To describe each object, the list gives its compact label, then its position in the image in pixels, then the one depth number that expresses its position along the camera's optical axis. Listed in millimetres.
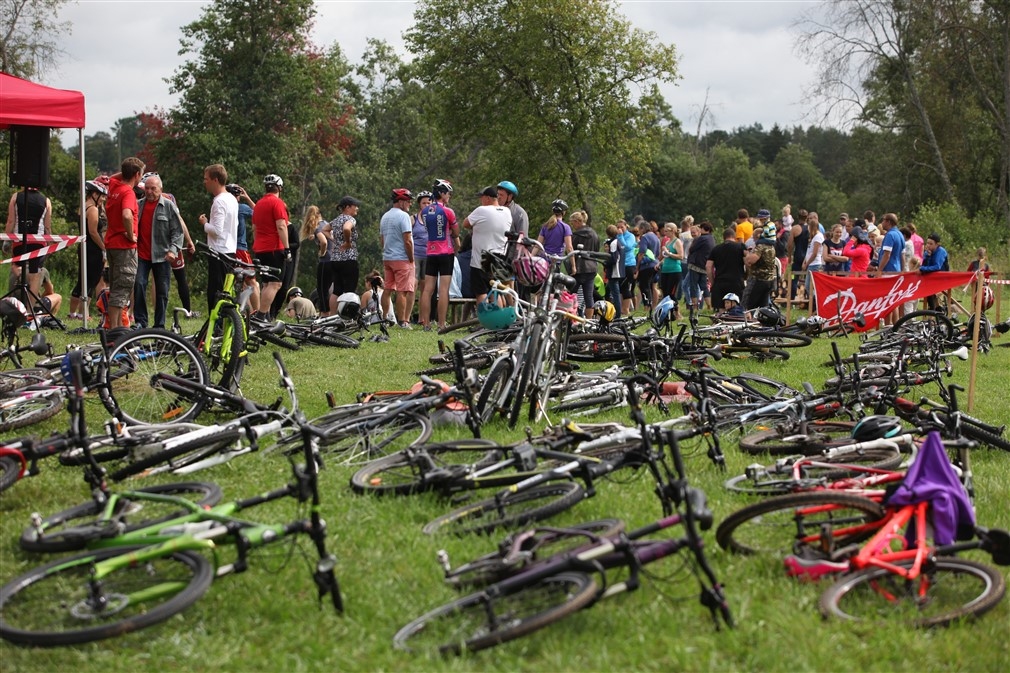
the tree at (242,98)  39188
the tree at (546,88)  33000
